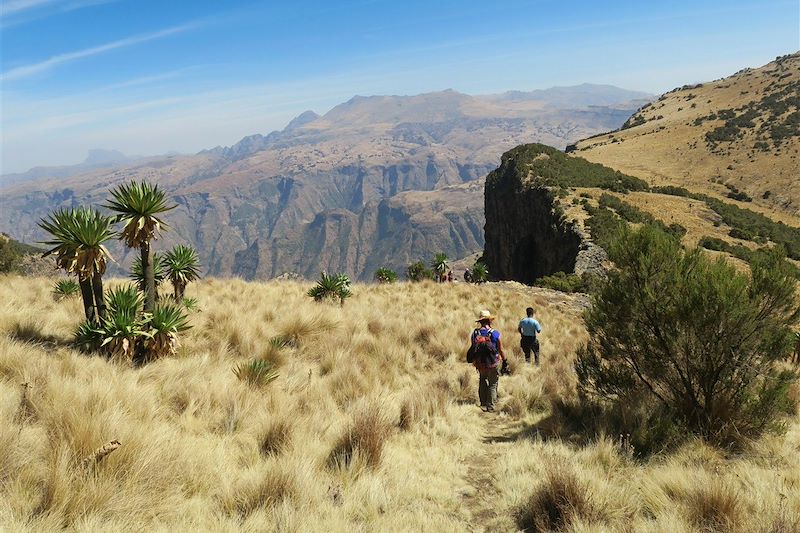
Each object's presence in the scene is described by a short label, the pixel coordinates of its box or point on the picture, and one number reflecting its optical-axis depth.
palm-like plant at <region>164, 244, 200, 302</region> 13.86
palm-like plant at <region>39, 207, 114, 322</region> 8.32
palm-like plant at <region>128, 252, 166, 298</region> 13.09
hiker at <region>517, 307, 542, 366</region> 12.37
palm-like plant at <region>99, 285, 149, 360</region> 8.09
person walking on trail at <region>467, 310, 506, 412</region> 8.79
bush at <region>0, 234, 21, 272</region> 26.20
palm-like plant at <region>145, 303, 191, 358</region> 8.55
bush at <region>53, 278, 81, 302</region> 13.81
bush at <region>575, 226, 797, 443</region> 6.11
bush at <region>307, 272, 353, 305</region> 18.14
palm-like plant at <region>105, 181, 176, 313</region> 9.23
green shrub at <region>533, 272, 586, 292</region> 28.78
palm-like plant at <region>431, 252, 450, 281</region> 36.84
